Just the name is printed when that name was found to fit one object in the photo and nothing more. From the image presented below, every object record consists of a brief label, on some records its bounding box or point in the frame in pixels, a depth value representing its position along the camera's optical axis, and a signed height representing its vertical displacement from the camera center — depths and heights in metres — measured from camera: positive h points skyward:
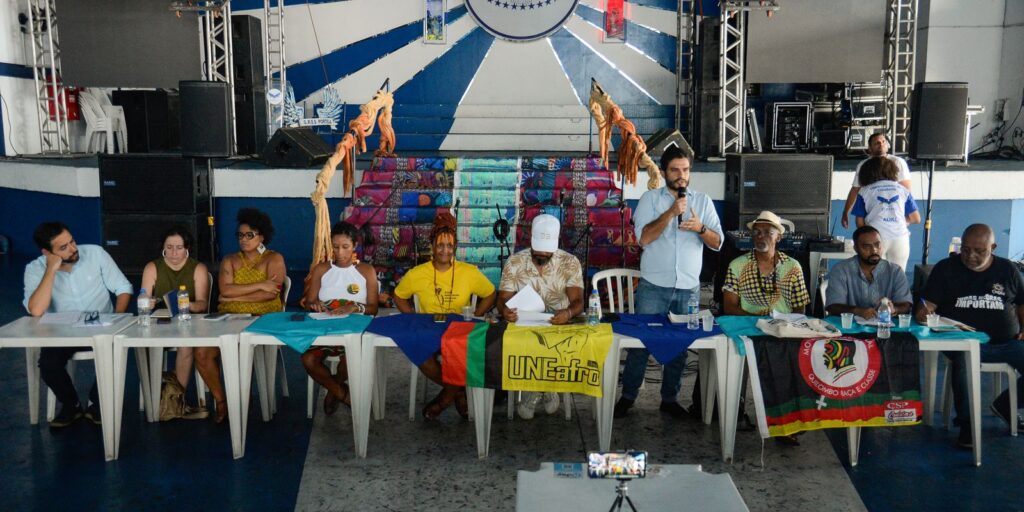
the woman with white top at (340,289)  5.02 -0.71
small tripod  2.66 -0.97
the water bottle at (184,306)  4.64 -0.74
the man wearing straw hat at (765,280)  4.84 -0.62
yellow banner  4.32 -0.94
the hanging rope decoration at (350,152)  7.18 +0.11
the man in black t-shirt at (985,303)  4.68 -0.71
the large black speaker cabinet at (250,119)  11.52 +0.55
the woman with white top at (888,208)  6.52 -0.30
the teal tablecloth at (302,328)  4.43 -0.82
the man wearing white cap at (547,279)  4.97 -0.63
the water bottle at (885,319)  4.34 -0.74
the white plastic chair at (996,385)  4.70 -1.18
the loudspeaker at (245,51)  11.39 +1.40
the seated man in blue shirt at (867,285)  4.78 -0.63
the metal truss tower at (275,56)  11.25 +1.40
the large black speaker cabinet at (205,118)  8.33 +0.40
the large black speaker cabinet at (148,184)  8.48 -0.21
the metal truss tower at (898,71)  11.45 +1.22
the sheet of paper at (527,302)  4.85 -0.73
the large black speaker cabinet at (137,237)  8.55 -0.71
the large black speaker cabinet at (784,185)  8.27 -0.18
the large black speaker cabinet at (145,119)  13.45 +0.64
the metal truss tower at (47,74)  11.65 +1.14
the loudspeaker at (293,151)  9.45 +0.12
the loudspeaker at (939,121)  7.75 +0.38
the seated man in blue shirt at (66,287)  4.83 -0.69
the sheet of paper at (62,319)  4.64 -0.81
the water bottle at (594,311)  4.54 -0.73
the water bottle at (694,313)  4.51 -0.75
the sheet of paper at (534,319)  4.60 -0.79
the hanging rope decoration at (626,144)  7.87 +0.18
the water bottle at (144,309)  4.59 -0.75
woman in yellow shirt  5.05 -0.69
